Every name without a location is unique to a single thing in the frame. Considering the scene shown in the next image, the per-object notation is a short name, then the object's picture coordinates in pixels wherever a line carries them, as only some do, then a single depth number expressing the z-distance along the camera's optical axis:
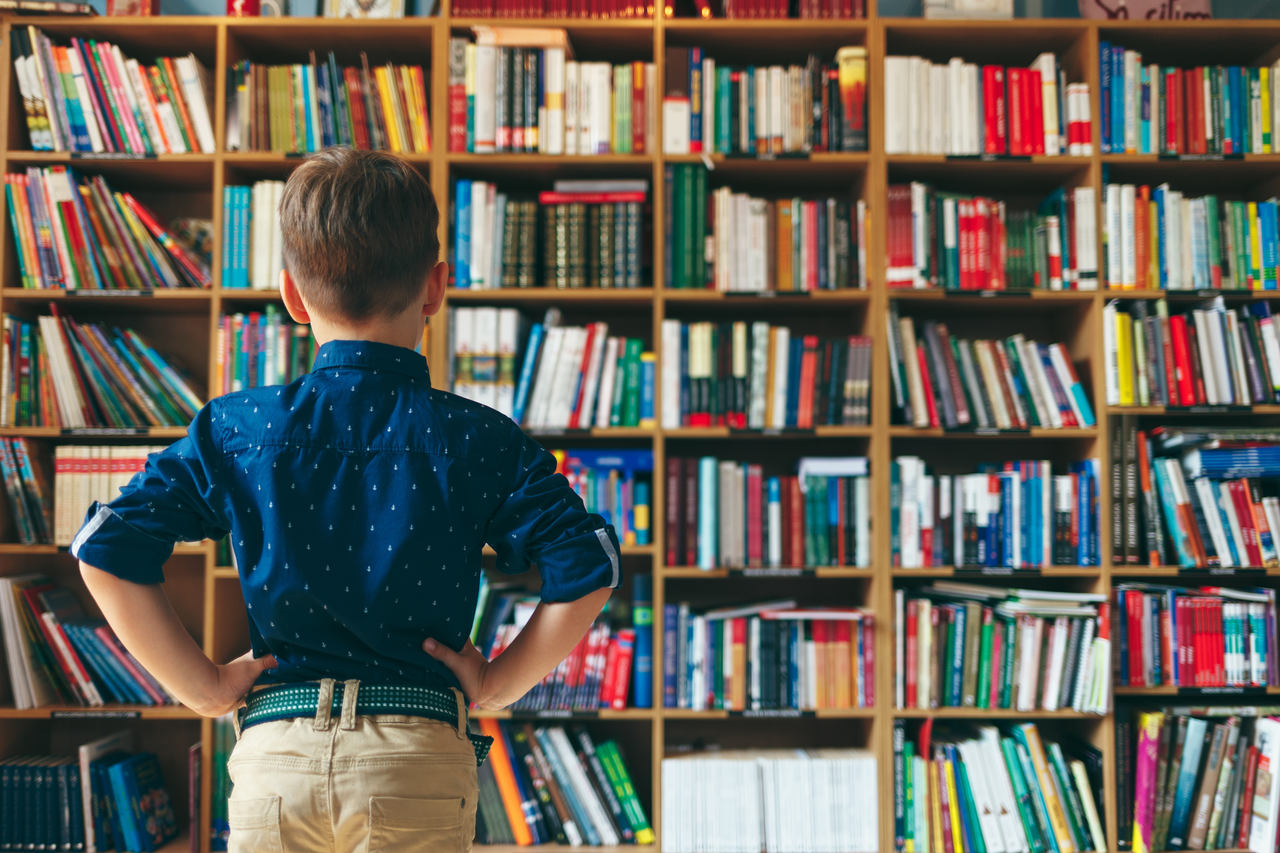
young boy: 0.85
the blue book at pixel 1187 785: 2.49
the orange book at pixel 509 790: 2.52
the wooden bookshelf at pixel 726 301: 2.56
